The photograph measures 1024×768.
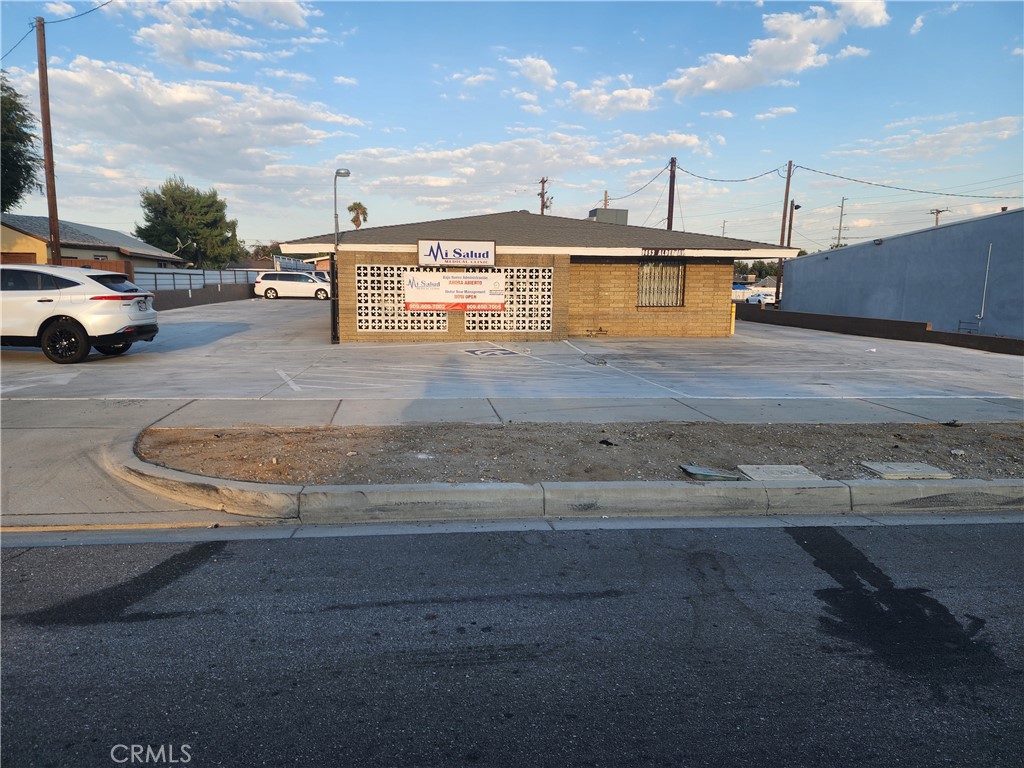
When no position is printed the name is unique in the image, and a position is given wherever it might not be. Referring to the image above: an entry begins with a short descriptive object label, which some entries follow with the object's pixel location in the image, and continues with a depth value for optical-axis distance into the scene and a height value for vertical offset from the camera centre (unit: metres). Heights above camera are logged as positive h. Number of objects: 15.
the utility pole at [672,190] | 36.50 +5.95
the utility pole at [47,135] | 19.11 +4.26
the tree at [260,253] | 91.46 +4.95
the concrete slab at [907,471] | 6.26 -1.59
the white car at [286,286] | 41.53 +0.11
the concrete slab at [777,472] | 6.13 -1.61
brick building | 17.88 +0.43
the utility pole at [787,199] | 40.66 +6.30
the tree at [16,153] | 30.75 +6.03
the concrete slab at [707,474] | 6.05 -1.61
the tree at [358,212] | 76.19 +8.93
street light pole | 17.86 -0.47
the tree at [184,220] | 56.75 +5.58
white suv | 12.18 -0.55
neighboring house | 31.98 +1.91
